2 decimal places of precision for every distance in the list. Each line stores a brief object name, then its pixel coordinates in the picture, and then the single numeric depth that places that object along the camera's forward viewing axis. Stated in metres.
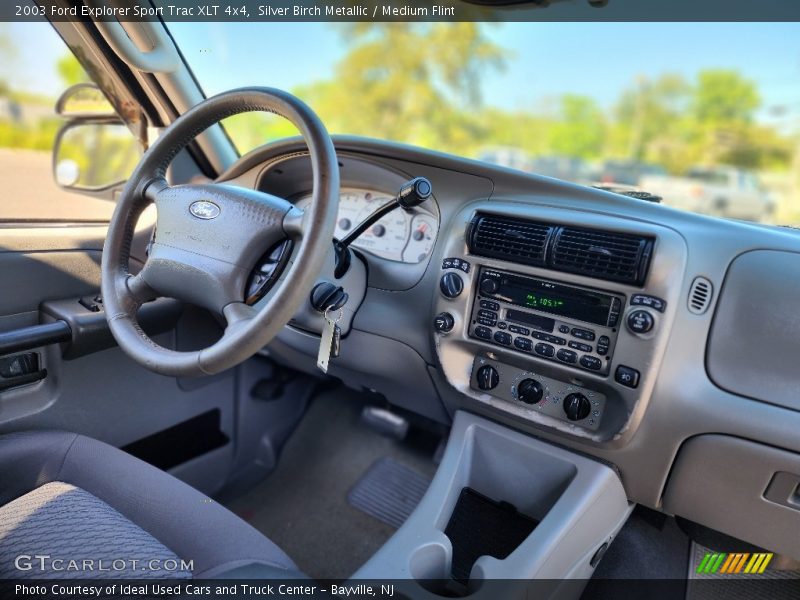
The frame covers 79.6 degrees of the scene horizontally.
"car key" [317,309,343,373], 1.22
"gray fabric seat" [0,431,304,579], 0.92
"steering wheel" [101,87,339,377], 0.92
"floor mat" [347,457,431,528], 1.98
